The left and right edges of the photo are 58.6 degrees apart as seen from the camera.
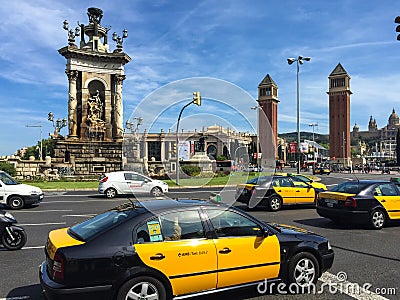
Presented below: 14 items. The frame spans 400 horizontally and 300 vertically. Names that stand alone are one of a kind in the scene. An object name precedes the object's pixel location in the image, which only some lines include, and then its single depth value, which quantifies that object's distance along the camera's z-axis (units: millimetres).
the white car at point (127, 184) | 18078
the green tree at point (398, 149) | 88725
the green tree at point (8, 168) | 29970
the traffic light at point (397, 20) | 9606
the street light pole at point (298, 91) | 28578
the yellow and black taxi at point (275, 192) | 13188
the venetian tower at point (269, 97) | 110250
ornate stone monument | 33812
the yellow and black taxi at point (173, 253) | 4008
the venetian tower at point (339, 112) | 115125
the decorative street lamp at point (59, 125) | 38166
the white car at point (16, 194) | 13672
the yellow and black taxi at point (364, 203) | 9414
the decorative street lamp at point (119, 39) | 37312
